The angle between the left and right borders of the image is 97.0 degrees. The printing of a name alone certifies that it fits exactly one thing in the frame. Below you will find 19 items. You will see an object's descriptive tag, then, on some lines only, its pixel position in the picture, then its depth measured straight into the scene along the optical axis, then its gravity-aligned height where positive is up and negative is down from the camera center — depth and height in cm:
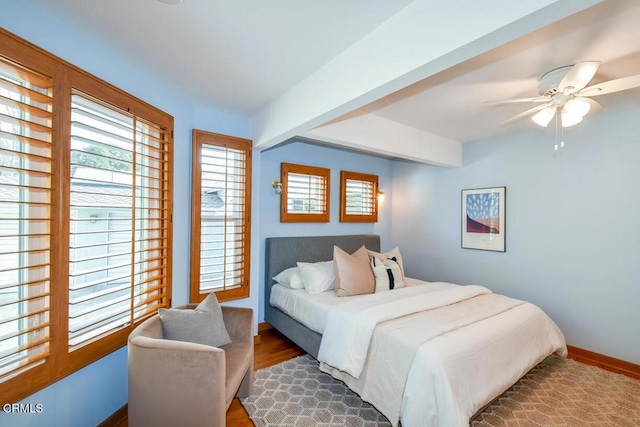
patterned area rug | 205 -148
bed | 176 -98
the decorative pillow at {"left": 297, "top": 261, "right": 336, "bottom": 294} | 312 -72
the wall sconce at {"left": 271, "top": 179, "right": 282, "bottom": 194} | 367 +36
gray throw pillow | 193 -80
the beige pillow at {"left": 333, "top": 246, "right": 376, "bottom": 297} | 301 -67
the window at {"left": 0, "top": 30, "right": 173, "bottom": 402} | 135 -4
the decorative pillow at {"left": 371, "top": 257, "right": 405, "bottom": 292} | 320 -70
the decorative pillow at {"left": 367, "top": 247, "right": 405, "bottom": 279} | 359 -53
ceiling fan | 175 +87
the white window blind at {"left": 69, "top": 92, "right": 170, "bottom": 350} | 168 -6
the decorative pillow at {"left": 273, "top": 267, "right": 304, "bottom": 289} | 324 -77
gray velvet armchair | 157 -97
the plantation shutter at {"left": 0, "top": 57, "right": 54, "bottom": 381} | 131 -4
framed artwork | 366 -4
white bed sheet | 269 -94
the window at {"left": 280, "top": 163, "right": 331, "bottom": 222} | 377 +28
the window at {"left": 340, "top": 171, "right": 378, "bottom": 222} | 439 +28
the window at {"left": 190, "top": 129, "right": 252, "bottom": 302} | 273 -4
